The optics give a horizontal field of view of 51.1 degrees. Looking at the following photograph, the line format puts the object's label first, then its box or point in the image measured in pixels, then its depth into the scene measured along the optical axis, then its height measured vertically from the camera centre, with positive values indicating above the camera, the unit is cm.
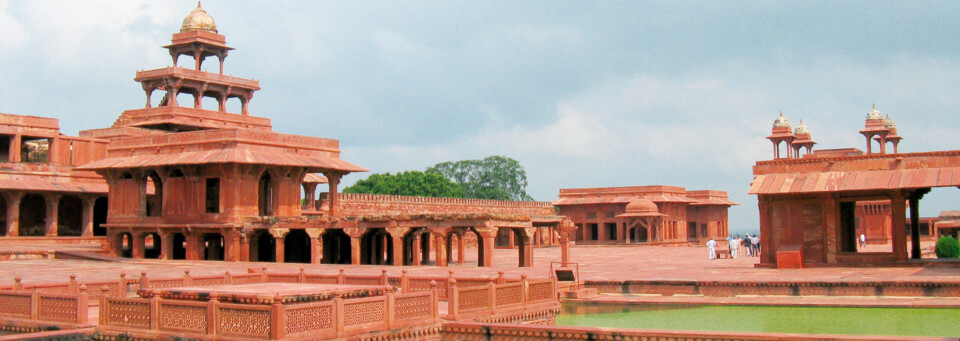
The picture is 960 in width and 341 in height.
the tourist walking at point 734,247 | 3603 -56
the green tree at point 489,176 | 9375 +555
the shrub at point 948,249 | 2902 -56
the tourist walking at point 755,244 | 3834 -46
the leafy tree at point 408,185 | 7919 +410
